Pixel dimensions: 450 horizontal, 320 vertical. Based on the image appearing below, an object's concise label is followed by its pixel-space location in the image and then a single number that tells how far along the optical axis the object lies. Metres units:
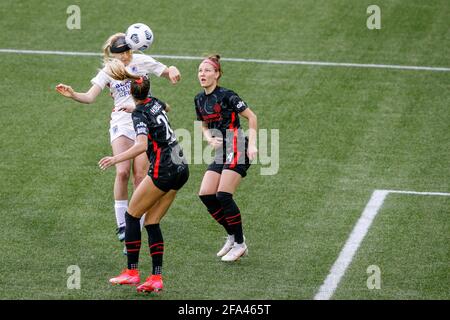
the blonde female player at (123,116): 13.02
